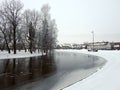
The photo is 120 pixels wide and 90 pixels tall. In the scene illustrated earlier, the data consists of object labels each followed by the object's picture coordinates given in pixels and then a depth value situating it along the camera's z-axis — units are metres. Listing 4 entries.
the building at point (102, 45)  71.06
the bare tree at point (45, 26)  28.00
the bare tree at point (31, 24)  27.22
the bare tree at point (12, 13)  23.01
